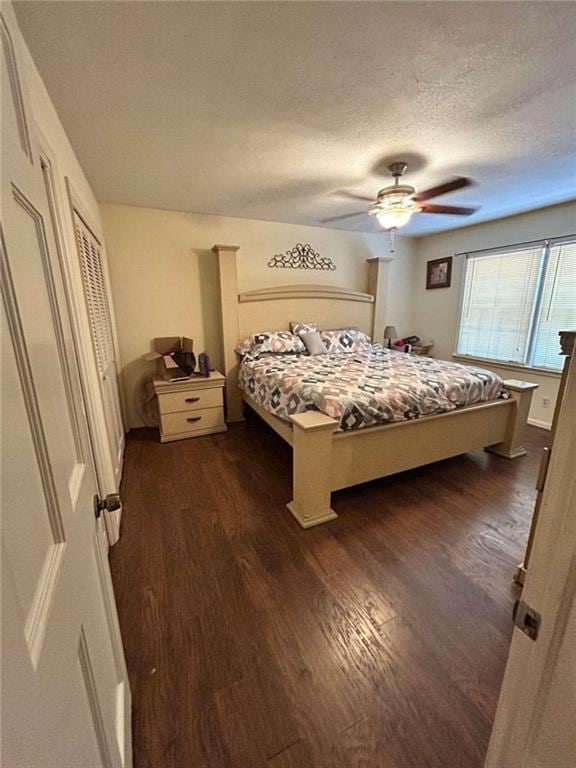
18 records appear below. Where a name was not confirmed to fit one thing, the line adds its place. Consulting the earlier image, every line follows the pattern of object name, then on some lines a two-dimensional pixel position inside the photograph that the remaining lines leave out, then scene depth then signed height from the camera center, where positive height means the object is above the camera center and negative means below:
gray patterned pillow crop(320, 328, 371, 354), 3.82 -0.48
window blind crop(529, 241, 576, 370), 3.20 -0.08
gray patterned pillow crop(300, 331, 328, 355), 3.64 -0.48
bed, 1.99 -0.78
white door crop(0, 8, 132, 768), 0.35 -0.31
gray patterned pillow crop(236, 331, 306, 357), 3.51 -0.47
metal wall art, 3.90 +0.49
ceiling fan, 2.24 +0.70
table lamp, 4.53 -0.48
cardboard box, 3.22 -0.52
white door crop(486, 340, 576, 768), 0.46 -0.49
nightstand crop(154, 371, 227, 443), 3.10 -1.02
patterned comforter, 2.09 -0.62
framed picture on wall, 4.37 +0.35
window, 3.27 -0.04
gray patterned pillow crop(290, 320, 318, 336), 3.78 -0.31
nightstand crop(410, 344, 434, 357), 4.69 -0.71
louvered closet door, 2.00 -0.18
